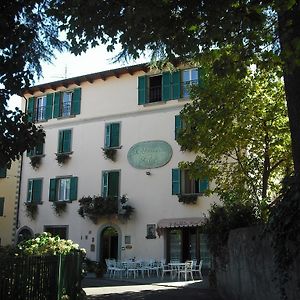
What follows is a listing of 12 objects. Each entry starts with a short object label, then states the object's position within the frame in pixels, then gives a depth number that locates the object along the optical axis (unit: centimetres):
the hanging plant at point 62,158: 2201
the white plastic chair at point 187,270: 1580
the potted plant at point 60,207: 2147
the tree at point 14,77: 450
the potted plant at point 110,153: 2080
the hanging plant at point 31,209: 2221
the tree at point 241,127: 1189
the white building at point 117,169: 1921
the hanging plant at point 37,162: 2270
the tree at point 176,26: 515
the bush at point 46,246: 801
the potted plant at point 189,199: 1866
